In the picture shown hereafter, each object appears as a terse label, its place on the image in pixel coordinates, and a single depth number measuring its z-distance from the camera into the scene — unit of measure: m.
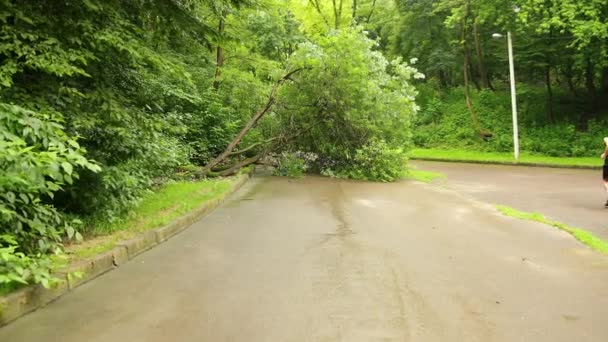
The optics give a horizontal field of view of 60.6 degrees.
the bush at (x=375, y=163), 19.00
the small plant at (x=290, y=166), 19.30
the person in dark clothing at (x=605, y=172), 13.14
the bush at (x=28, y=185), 4.39
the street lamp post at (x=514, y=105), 26.05
